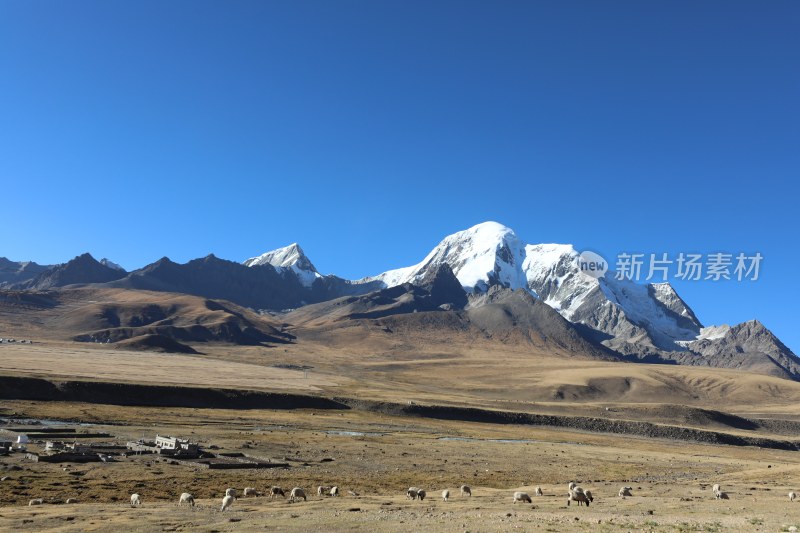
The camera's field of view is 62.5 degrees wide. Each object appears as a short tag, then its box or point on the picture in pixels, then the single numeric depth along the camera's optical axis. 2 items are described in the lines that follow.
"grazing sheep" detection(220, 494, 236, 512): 37.34
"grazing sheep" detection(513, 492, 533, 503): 43.03
